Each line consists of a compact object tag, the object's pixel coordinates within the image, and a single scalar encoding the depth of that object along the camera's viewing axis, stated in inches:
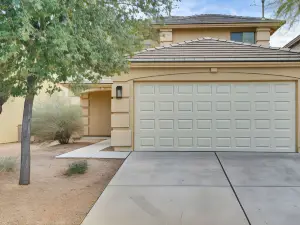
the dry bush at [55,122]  495.5
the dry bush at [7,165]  260.8
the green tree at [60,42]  147.6
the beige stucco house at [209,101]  364.2
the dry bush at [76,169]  256.5
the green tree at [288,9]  203.6
